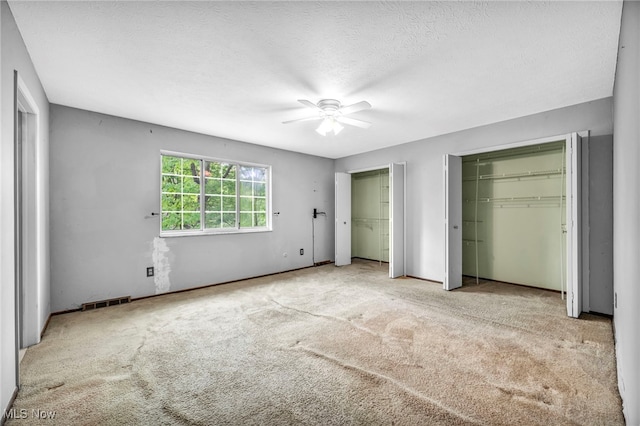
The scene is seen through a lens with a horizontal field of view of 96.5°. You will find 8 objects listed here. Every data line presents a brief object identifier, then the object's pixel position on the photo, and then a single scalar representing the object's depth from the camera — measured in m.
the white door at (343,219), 6.43
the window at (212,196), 4.51
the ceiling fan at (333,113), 3.16
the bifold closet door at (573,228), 3.24
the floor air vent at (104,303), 3.65
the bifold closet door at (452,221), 4.48
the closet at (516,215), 4.37
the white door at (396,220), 5.30
